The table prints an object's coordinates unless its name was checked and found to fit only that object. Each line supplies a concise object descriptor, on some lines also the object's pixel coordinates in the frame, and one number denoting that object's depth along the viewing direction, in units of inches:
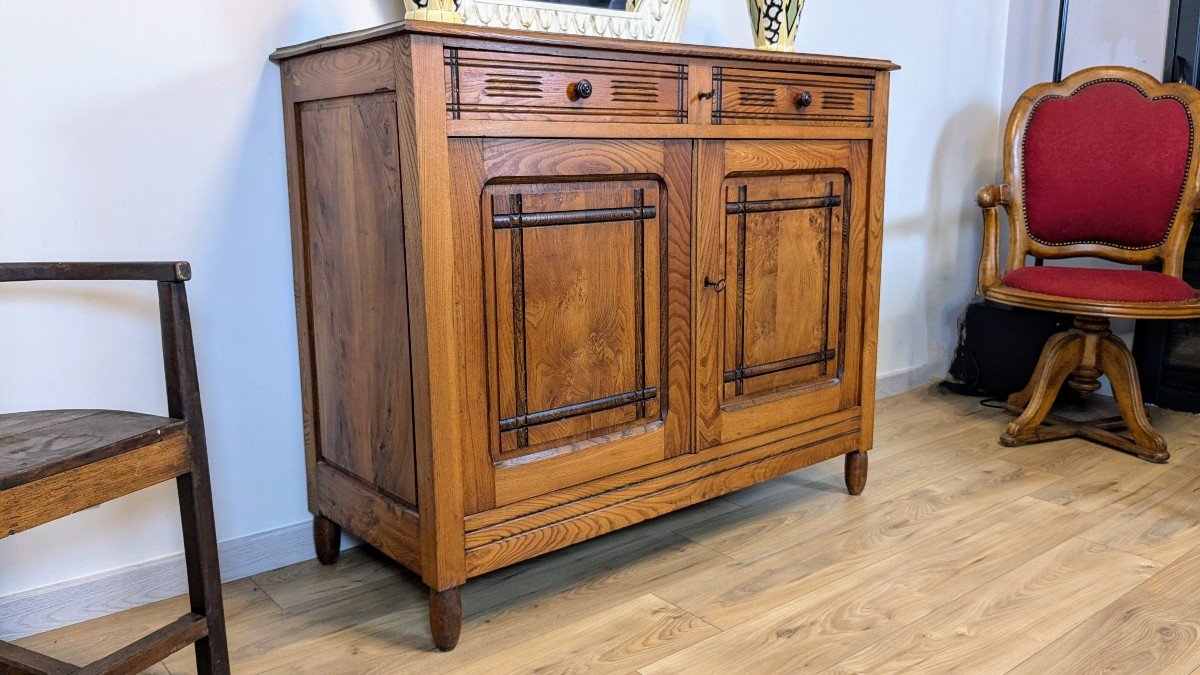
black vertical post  116.0
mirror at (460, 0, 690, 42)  72.6
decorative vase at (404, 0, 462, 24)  62.3
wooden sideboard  58.2
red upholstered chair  102.1
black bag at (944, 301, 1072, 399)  116.4
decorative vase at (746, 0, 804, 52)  81.9
